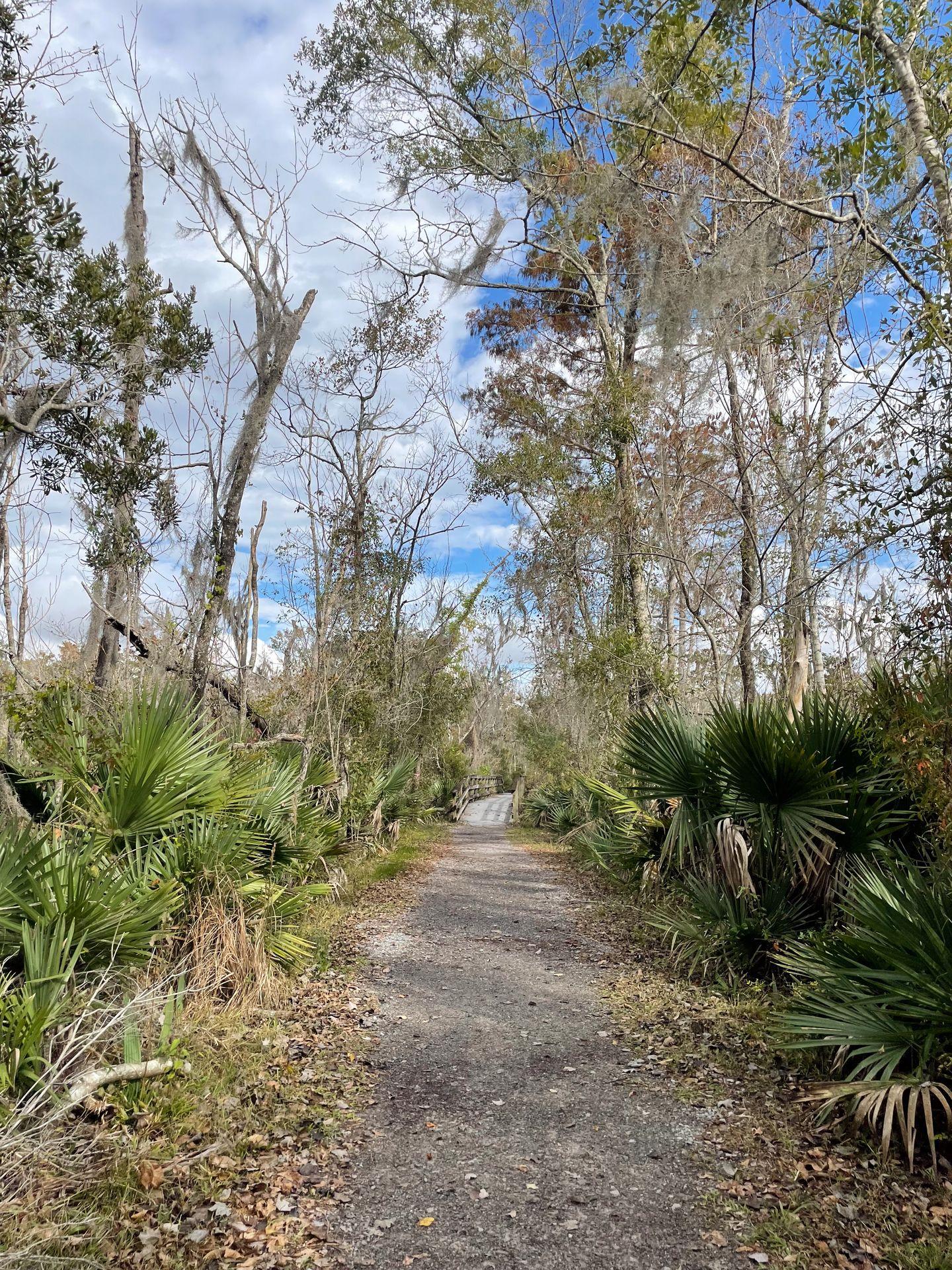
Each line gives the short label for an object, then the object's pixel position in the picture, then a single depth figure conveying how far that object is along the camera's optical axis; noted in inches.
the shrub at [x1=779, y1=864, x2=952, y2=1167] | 127.3
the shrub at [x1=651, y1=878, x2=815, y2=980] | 218.1
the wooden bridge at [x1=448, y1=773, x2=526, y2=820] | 996.6
